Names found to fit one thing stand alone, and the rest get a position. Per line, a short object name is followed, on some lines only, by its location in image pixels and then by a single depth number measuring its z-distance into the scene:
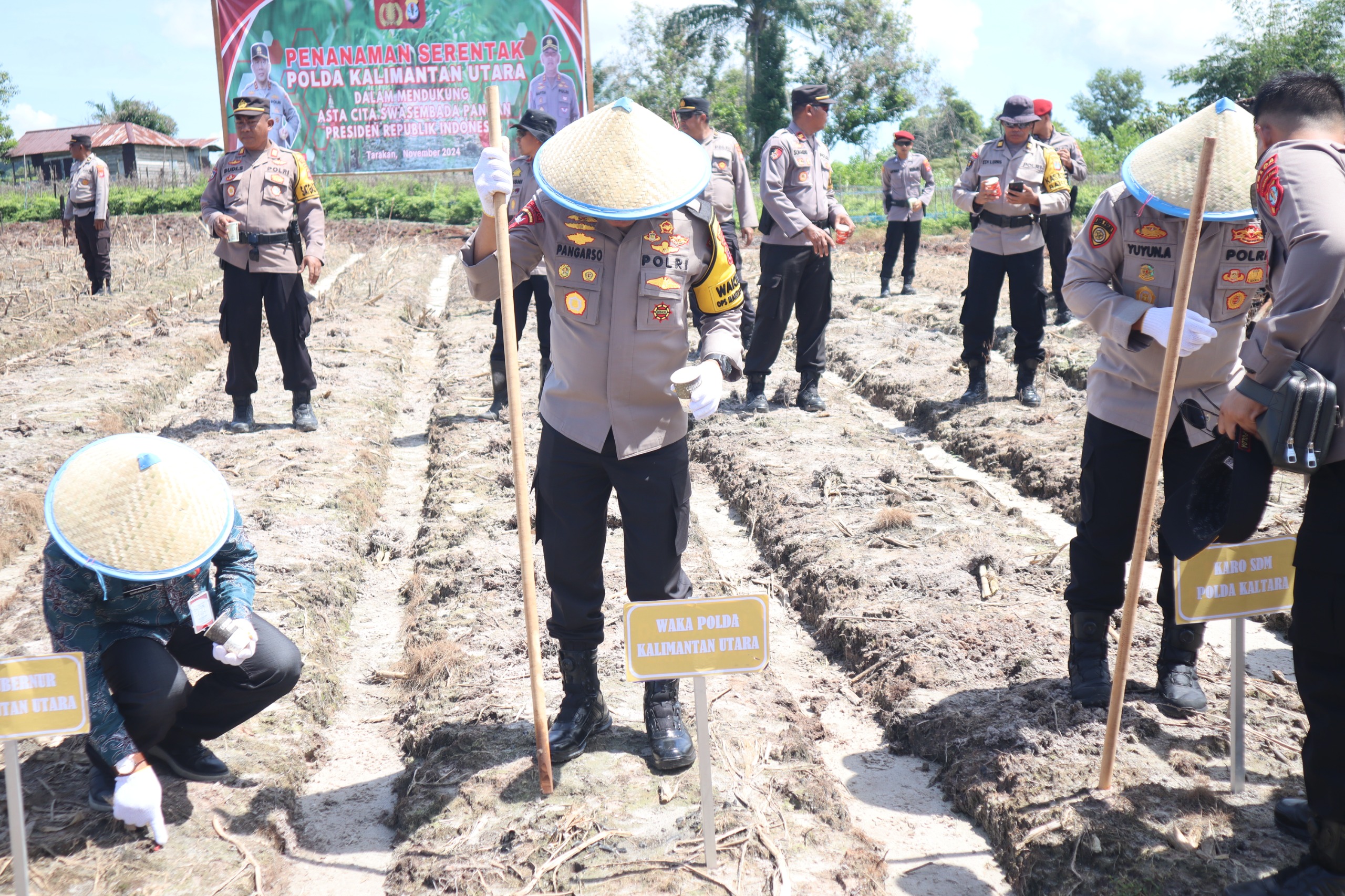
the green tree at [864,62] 41.31
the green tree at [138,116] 60.84
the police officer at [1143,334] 2.90
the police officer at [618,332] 2.62
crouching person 2.45
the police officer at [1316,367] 2.14
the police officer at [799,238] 6.70
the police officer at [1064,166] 8.21
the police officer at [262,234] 6.15
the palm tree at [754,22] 37.31
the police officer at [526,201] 6.08
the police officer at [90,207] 11.97
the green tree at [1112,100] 65.12
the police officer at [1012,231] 6.52
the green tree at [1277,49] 35.03
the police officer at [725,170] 7.05
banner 21.44
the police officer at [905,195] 11.74
